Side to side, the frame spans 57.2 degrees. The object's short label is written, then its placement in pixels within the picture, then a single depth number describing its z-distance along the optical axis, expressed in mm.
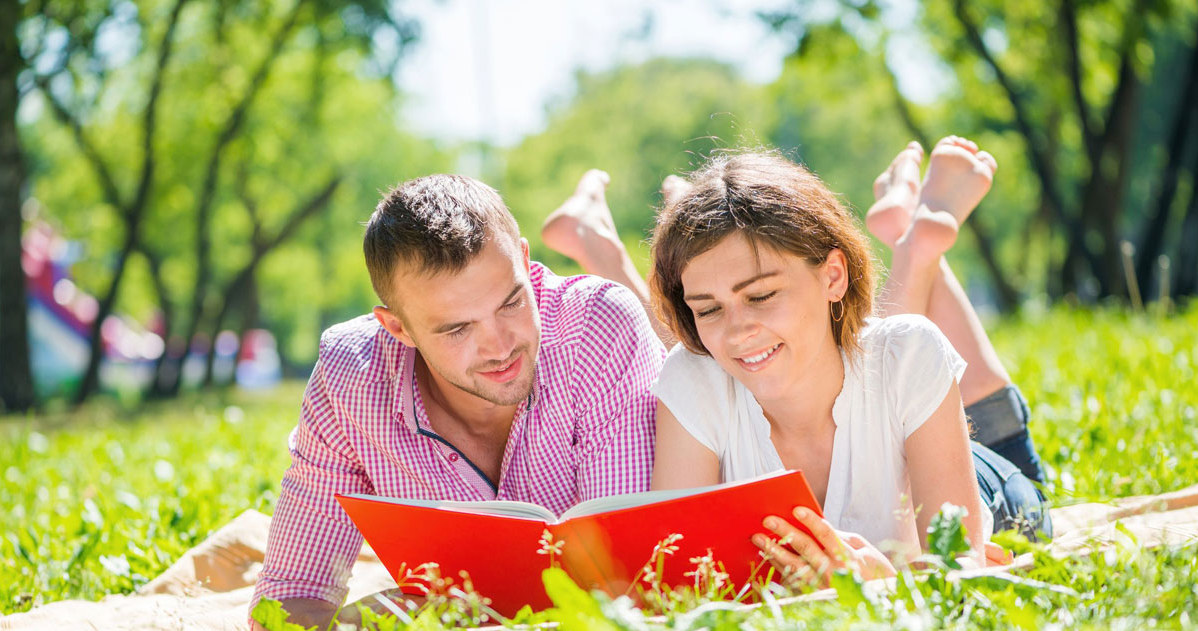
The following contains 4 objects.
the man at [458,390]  2688
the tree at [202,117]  13289
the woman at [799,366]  2605
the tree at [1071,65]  10969
